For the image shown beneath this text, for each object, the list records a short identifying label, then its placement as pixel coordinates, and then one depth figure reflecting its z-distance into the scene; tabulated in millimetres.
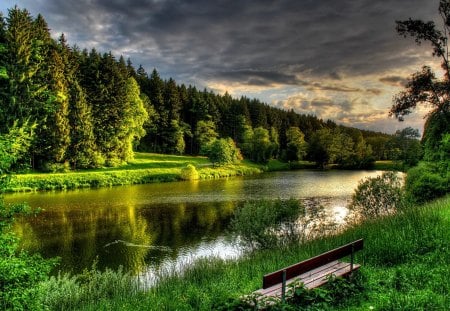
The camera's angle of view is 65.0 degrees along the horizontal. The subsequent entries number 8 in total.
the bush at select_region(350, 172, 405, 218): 21766
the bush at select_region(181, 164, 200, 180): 58406
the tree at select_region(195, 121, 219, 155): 90688
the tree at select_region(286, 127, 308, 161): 105875
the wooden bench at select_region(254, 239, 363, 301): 6957
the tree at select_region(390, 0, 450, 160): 26703
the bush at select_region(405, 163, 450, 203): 21719
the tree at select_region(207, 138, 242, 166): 70938
